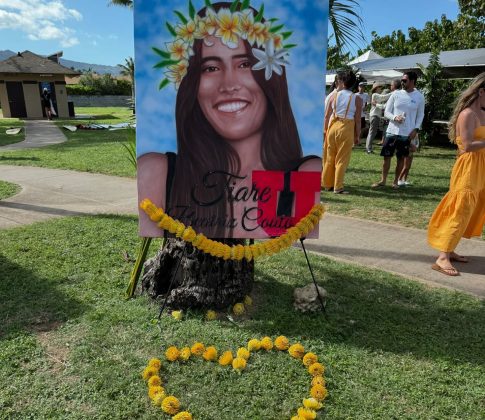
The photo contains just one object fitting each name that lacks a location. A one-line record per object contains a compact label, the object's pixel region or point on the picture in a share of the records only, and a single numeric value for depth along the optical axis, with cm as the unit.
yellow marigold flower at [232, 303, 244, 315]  323
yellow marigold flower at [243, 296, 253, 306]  337
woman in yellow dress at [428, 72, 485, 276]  386
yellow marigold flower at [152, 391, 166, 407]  228
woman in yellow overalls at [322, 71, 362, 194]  677
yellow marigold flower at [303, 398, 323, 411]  226
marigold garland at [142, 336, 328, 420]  222
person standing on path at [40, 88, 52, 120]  2638
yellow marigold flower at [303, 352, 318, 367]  262
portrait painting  269
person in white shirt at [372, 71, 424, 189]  697
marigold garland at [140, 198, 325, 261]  286
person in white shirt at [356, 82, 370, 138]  1081
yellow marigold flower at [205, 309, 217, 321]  315
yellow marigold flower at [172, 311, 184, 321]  313
